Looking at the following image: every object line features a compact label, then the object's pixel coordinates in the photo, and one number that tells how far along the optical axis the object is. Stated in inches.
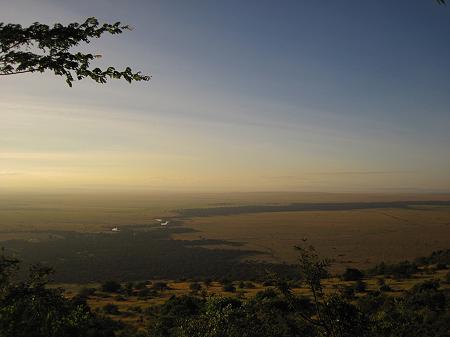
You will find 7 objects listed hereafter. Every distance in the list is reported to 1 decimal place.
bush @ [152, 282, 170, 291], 1581.2
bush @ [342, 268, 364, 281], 1598.1
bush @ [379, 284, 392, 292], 1261.1
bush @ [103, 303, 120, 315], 1160.8
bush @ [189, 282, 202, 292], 1489.4
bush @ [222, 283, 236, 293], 1448.1
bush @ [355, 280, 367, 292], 1312.7
